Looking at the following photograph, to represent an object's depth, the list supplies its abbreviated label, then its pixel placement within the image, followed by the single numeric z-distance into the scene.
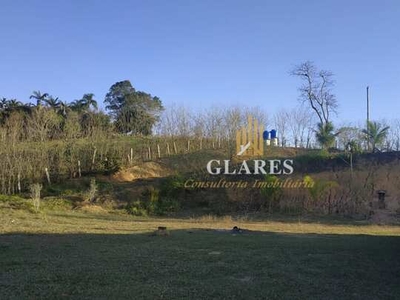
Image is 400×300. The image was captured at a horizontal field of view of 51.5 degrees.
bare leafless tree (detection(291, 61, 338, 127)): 31.52
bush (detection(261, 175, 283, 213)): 18.94
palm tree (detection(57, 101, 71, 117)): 33.06
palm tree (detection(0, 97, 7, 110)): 33.38
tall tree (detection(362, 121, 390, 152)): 24.55
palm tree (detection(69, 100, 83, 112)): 34.31
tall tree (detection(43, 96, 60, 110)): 35.78
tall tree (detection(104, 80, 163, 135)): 32.40
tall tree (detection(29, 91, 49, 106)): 36.34
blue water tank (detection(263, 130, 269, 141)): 26.54
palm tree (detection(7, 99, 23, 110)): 31.97
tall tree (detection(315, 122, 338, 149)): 24.55
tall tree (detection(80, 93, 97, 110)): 34.72
